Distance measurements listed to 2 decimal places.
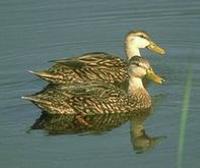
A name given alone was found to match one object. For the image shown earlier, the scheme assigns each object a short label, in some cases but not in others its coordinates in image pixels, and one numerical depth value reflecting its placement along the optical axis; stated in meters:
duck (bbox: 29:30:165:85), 13.04
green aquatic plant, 10.24
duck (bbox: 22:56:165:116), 11.88
